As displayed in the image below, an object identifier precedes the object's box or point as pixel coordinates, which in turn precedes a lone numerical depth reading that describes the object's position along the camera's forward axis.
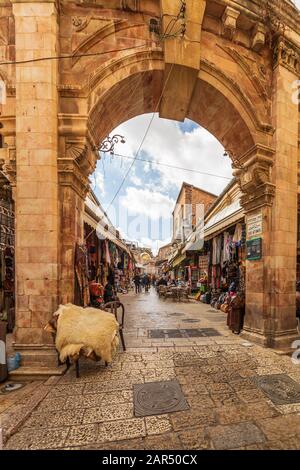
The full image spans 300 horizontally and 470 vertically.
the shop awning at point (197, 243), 12.81
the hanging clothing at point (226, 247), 9.79
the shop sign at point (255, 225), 5.74
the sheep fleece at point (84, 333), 3.61
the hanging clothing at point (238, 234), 8.62
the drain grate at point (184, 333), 5.89
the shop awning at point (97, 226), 7.76
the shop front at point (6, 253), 6.78
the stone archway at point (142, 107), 4.20
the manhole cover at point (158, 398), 2.88
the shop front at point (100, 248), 8.86
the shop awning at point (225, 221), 8.32
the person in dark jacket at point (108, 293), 9.76
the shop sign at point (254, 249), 5.67
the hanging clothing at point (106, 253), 11.78
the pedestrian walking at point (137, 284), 19.70
